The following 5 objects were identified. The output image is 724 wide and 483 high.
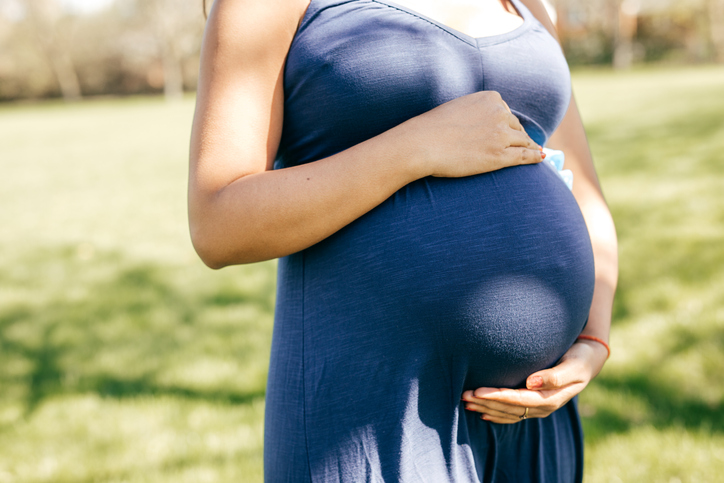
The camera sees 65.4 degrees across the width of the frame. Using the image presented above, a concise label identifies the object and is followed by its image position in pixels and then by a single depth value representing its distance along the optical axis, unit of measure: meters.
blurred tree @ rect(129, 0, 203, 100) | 31.81
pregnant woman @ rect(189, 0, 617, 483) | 0.97
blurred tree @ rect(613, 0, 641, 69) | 29.03
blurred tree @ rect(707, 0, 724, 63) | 26.86
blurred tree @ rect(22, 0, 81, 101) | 35.31
